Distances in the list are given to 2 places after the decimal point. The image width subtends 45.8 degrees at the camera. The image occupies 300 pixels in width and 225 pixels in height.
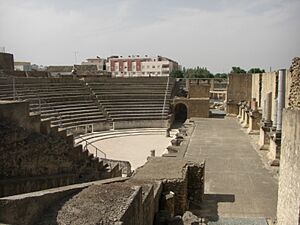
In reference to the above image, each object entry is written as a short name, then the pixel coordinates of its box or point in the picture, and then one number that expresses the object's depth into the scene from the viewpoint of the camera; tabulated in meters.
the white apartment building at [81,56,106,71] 89.43
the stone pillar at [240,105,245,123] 22.99
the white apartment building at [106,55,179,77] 86.88
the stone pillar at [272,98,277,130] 13.96
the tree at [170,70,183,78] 64.50
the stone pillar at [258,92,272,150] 14.50
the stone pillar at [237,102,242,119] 25.34
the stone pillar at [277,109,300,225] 5.10
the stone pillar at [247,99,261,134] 18.77
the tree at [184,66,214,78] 64.16
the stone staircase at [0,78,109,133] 20.80
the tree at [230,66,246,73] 65.44
